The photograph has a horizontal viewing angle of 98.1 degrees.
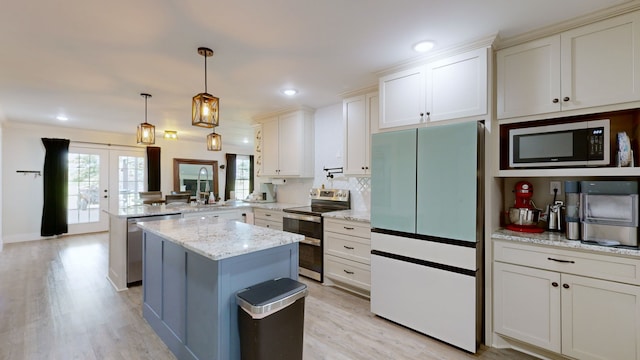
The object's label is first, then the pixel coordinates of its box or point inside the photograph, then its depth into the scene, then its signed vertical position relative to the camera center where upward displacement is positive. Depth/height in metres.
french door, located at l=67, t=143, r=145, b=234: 6.17 -0.09
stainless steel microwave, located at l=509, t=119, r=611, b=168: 1.90 +0.27
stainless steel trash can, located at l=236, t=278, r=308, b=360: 1.52 -0.80
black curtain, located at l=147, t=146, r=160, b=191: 7.07 +0.26
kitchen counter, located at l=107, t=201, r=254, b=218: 3.33 -0.41
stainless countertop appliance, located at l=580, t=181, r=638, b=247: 1.79 -0.21
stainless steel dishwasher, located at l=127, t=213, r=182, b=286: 3.31 -0.86
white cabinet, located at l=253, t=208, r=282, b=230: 4.09 -0.59
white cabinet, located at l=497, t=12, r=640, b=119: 1.79 +0.79
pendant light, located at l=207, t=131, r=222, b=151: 4.01 +0.54
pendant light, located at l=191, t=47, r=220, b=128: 2.37 +0.61
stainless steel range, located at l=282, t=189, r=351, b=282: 3.53 -0.58
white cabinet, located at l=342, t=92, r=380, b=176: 3.37 +0.63
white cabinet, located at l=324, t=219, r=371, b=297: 3.06 -0.87
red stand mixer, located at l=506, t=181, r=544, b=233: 2.26 -0.26
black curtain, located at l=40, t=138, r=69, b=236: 5.74 -0.17
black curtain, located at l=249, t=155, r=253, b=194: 9.59 +0.26
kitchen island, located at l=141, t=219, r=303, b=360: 1.63 -0.63
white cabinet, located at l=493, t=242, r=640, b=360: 1.72 -0.83
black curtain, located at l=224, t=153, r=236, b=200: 8.80 +0.08
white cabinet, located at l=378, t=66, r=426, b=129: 2.56 +0.79
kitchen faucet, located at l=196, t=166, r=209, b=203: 8.16 -0.06
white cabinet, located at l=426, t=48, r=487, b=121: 2.21 +0.79
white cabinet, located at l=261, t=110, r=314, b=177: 4.30 +0.57
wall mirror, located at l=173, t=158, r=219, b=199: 7.68 +0.12
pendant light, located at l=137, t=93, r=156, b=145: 3.63 +0.60
